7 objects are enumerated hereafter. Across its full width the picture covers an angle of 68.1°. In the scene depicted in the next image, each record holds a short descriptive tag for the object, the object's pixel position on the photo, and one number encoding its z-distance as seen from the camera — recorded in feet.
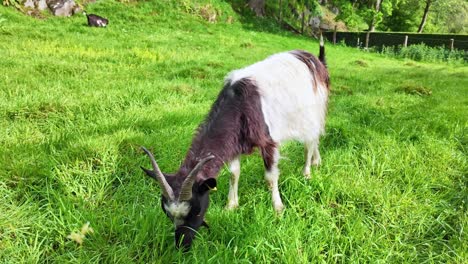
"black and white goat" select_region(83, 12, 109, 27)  49.29
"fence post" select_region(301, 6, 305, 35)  100.55
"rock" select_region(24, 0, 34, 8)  50.98
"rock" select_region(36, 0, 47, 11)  51.78
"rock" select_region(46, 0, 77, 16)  52.80
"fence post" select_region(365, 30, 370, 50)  92.16
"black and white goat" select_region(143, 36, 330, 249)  8.61
